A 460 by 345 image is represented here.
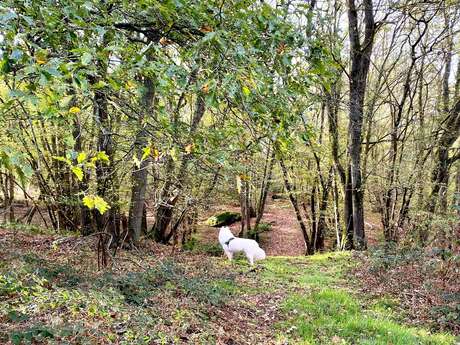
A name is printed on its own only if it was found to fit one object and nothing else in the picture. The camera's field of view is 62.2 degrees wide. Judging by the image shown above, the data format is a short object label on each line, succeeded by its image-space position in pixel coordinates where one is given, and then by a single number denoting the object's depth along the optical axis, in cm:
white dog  889
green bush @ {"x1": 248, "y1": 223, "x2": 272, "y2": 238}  1662
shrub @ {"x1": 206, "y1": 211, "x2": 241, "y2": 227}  1950
